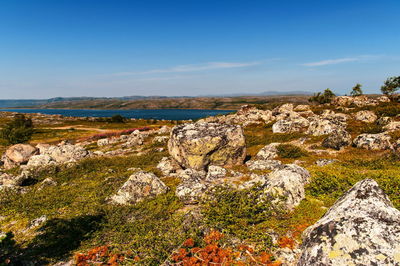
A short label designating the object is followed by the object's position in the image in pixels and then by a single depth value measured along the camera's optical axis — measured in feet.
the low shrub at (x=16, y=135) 185.16
